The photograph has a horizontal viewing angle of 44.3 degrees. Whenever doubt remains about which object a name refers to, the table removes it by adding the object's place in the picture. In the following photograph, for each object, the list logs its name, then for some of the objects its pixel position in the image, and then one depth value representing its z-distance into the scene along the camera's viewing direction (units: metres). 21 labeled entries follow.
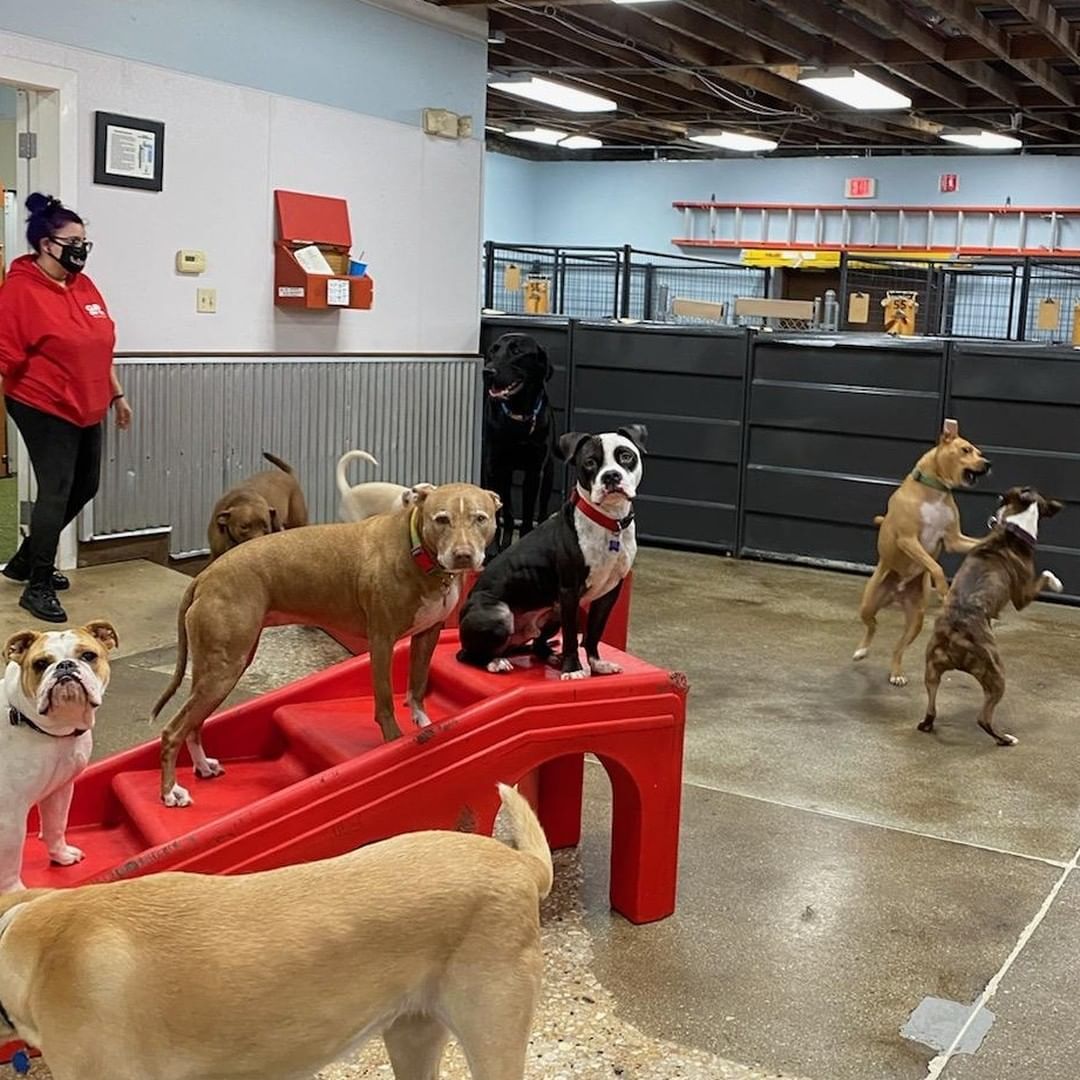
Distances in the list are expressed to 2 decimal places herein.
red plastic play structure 2.87
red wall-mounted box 7.50
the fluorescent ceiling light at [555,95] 11.31
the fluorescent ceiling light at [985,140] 13.79
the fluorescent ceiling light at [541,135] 15.14
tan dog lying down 5.38
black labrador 7.82
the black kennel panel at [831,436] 8.02
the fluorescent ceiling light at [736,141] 14.61
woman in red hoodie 5.52
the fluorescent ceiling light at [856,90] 10.67
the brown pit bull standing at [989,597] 4.89
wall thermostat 6.96
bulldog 2.58
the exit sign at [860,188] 16.38
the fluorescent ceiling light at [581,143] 16.06
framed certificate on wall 6.41
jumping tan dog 5.91
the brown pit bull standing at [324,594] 3.10
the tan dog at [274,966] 1.89
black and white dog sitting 3.46
